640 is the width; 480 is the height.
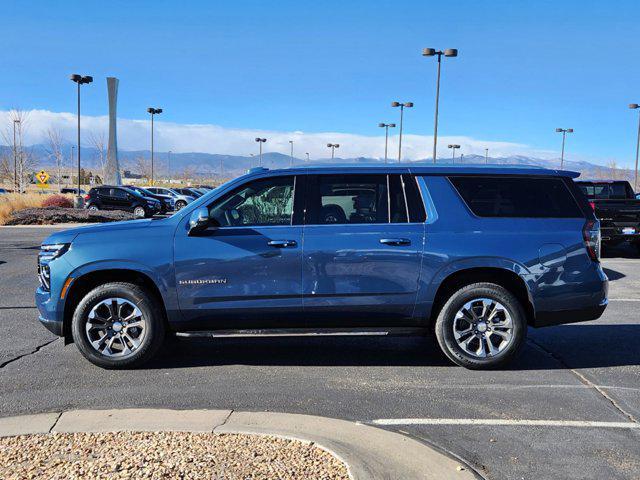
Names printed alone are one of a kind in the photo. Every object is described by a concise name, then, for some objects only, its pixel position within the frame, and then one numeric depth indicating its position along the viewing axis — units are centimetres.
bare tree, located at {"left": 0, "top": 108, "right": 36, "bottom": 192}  5722
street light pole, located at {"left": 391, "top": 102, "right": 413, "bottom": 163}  4922
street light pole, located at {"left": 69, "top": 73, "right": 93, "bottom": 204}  4078
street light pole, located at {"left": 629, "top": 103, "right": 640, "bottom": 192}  4944
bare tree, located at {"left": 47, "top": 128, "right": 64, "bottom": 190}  6671
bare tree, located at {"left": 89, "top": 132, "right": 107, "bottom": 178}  6721
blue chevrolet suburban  558
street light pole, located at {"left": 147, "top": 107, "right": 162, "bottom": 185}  5975
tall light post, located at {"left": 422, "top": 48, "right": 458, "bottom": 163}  3375
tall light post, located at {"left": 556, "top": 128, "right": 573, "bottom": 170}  7500
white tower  5809
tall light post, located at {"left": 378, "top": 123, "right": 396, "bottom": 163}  5889
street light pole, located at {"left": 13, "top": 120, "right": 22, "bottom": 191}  5710
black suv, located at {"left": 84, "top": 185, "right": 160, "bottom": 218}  3425
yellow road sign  3581
